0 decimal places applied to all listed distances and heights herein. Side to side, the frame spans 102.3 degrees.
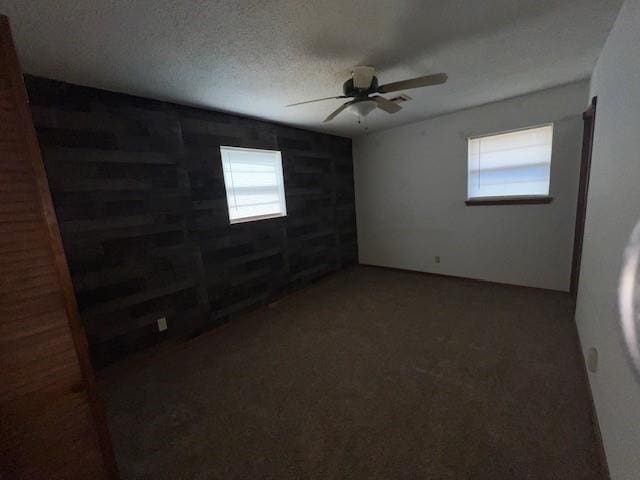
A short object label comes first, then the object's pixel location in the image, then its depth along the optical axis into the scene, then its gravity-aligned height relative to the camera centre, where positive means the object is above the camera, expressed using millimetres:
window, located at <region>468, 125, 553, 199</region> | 2953 +247
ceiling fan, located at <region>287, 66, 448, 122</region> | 1757 +747
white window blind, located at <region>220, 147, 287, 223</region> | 2943 +241
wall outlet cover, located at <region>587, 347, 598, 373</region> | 1488 -1077
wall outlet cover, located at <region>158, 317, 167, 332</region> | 2408 -1059
